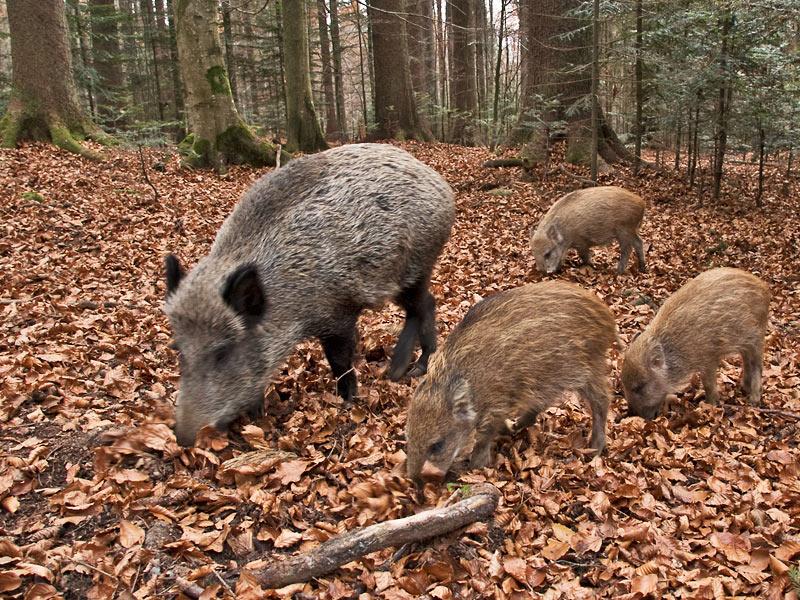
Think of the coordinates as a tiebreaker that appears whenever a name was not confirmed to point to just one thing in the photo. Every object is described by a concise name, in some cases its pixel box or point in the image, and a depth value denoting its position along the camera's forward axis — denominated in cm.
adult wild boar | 412
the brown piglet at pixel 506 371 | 386
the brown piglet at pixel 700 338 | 523
